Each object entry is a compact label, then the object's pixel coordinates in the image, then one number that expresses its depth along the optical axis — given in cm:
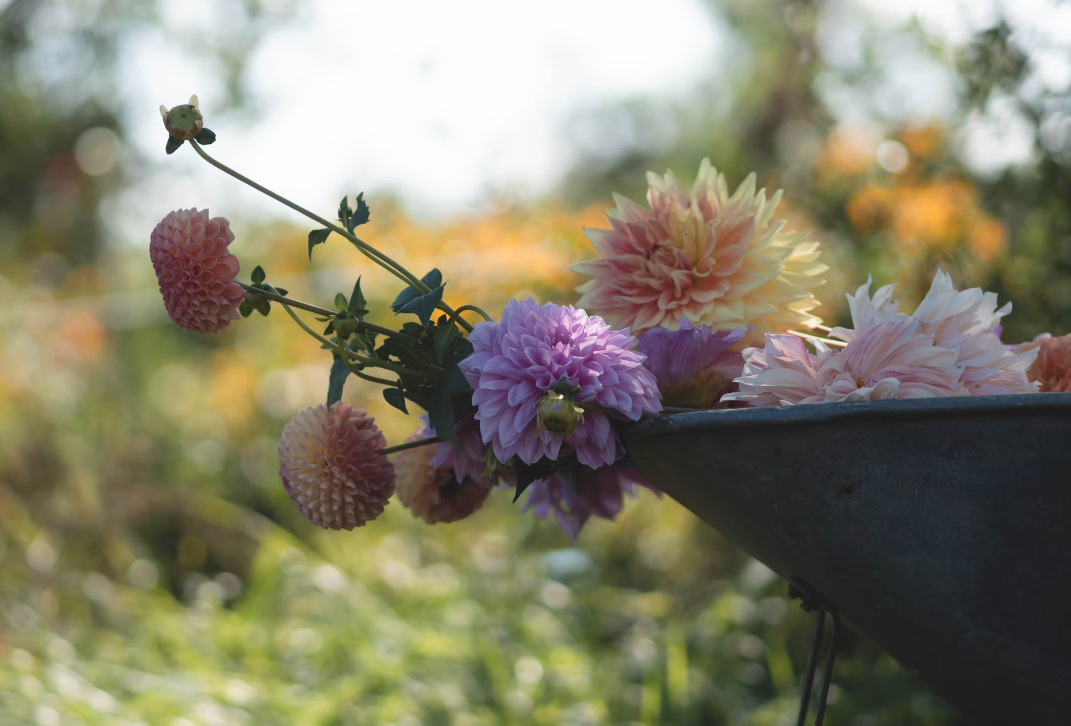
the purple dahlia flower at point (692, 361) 202
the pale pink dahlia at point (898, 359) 196
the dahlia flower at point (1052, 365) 209
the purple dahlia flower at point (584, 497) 214
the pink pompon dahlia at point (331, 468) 202
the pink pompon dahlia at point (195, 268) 197
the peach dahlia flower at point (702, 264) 205
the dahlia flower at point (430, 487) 211
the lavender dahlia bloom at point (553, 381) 195
